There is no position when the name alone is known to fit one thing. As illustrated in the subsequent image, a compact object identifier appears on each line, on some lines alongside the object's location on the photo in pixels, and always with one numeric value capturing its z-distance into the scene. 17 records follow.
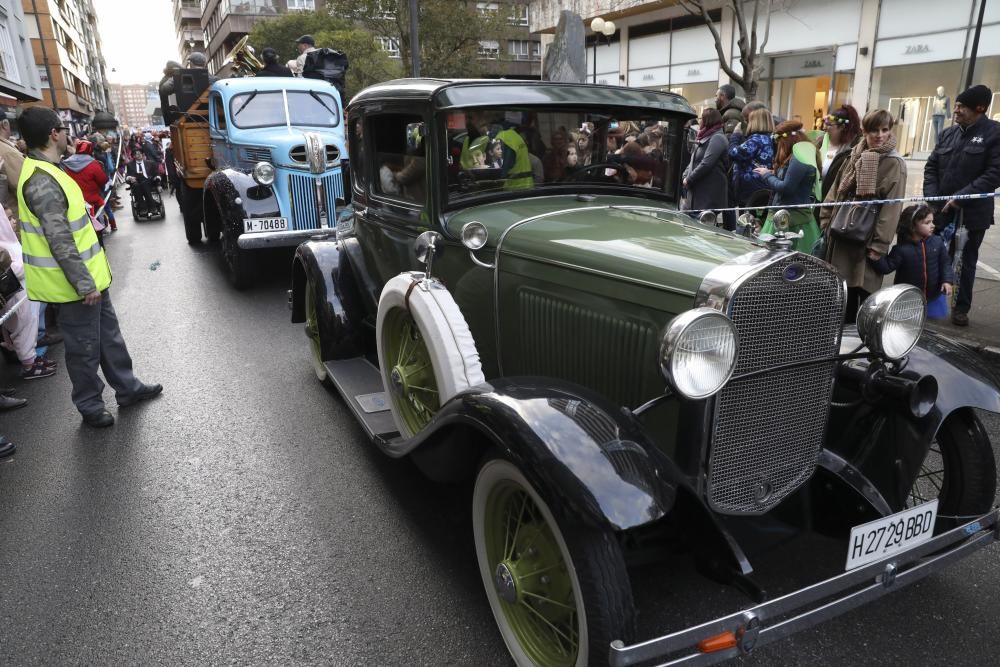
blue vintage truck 7.51
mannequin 15.84
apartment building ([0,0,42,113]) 21.23
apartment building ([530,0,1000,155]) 15.90
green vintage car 1.87
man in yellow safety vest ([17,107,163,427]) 3.72
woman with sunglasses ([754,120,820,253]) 5.38
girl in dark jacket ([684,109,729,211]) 6.06
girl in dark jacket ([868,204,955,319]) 4.65
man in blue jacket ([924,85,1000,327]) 5.05
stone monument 11.21
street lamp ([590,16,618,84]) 19.19
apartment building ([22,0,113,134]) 40.59
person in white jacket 4.96
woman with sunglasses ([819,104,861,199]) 5.37
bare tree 12.64
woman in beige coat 4.60
